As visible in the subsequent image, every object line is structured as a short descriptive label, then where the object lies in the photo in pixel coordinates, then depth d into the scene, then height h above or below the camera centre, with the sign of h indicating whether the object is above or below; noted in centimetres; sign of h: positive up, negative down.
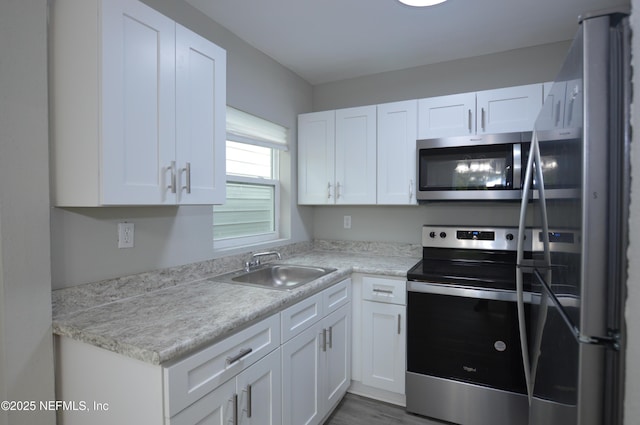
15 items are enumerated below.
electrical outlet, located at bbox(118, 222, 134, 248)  153 -13
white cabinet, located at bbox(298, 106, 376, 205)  261 +42
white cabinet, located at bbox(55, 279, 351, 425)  102 -63
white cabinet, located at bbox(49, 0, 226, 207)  116 +39
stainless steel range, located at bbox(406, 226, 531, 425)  184 -81
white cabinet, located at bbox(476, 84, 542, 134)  211 +66
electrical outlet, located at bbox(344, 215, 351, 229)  305 -13
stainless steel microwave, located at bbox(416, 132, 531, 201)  208 +28
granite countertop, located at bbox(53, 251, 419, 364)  103 -42
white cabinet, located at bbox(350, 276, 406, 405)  217 -88
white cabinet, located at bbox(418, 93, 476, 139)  228 +66
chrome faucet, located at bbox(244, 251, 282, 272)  216 -35
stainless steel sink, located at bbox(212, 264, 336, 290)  213 -45
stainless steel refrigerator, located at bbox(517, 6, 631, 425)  70 -2
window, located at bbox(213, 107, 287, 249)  229 +19
